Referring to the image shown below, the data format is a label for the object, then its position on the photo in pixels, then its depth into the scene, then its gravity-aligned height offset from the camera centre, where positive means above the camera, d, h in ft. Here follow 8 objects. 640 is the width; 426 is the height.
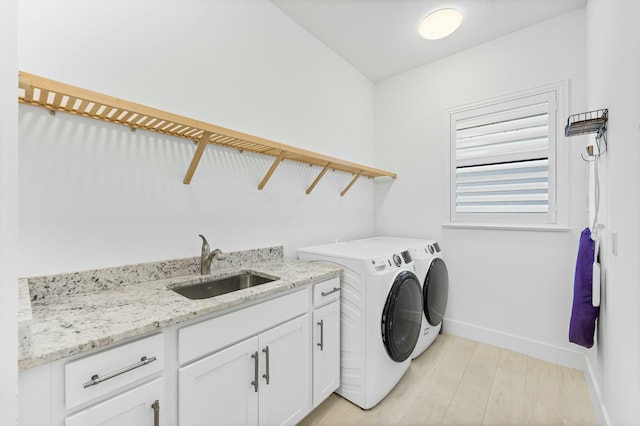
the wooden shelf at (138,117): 3.34 +1.45
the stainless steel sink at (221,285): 5.04 -1.47
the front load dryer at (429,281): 7.48 -2.01
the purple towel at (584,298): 5.20 -1.71
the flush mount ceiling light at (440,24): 7.13 +5.04
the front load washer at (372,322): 5.64 -2.35
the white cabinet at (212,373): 2.67 -2.03
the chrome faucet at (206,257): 5.31 -0.88
